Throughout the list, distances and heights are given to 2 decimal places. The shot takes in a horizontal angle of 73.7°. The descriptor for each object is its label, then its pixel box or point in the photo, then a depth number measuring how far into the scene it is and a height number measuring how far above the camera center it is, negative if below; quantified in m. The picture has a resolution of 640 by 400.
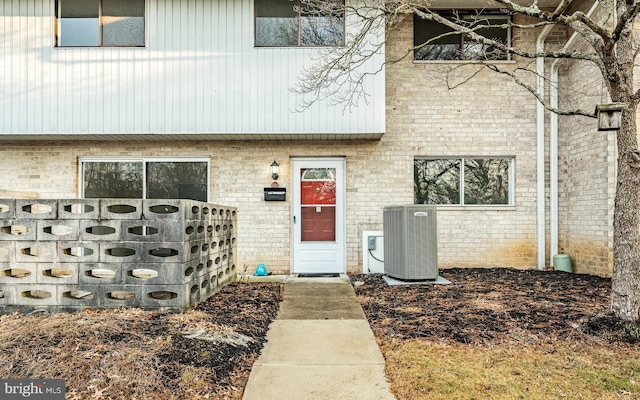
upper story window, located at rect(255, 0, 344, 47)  8.01 +3.32
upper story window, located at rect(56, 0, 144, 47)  7.95 +3.37
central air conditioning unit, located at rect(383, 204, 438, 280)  7.00 -0.67
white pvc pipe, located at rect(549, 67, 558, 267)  8.60 +0.35
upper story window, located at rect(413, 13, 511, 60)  8.73 +3.29
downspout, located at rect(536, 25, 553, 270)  8.58 +0.47
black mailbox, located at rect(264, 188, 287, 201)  8.45 +0.17
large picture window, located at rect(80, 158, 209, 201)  8.55 +0.49
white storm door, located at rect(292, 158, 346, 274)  8.59 -0.28
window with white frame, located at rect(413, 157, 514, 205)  8.77 +0.44
